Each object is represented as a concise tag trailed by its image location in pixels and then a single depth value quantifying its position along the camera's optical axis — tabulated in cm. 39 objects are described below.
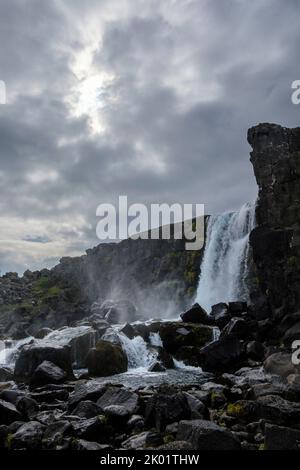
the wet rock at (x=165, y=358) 3845
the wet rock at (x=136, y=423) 1827
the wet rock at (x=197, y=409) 1854
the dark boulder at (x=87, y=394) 2239
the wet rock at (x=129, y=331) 4591
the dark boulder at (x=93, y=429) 1716
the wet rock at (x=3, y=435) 1686
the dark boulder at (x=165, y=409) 1777
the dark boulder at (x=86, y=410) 1983
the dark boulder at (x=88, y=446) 1527
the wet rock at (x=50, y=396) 2631
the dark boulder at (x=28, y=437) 1634
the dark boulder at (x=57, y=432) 1636
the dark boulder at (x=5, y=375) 3700
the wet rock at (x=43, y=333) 5719
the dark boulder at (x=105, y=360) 3603
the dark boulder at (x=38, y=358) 3612
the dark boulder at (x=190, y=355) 3859
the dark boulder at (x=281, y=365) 2788
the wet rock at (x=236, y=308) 4912
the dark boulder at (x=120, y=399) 2045
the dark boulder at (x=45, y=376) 3175
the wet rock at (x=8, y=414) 2003
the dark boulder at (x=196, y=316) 4822
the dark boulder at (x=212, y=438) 1380
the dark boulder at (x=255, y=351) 3666
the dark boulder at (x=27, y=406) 2172
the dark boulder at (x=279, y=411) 1686
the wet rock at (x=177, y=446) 1356
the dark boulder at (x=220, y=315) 4653
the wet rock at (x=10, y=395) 2459
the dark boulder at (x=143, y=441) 1581
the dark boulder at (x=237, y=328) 4134
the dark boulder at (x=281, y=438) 1352
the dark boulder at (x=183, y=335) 4238
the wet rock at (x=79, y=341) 4231
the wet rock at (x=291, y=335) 3727
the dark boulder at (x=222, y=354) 3516
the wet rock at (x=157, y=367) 3673
